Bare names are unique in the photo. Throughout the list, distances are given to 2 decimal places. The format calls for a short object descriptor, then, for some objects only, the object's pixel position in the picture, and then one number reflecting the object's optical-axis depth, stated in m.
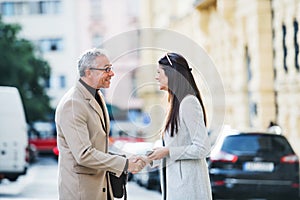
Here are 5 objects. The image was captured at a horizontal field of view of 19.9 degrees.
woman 6.32
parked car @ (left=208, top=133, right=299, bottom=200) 15.53
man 6.00
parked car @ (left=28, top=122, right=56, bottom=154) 51.88
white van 21.14
